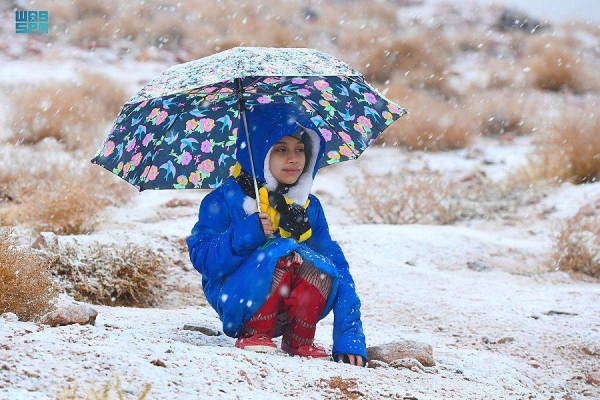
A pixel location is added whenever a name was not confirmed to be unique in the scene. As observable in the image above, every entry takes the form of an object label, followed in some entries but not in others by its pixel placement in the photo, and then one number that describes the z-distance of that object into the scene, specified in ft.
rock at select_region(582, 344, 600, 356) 31.07
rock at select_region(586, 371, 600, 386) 28.09
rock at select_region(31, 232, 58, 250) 34.58
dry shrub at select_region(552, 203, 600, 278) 46.85
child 22.95
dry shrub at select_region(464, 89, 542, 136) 92.32
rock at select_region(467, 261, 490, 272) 45.64
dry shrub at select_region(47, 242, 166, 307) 33.71
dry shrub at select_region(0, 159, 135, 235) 45.11
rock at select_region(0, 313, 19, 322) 20.99
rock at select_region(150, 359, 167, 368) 17.98
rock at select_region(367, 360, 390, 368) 23.97
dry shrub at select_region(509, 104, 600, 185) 68.38
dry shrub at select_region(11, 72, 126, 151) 73.25
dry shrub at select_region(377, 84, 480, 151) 83.87
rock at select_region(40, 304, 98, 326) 21.97
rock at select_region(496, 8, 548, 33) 159.59
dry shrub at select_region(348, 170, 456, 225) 56.80
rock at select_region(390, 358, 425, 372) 24.20
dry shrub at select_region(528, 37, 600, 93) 112.78
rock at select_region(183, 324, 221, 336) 26.43
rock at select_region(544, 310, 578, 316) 35.70
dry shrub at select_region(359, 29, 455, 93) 114.11
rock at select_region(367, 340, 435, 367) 24.86
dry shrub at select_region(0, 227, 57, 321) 23.53
